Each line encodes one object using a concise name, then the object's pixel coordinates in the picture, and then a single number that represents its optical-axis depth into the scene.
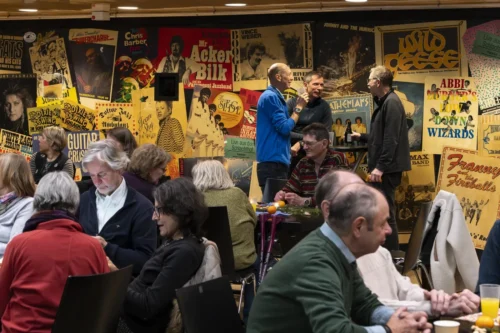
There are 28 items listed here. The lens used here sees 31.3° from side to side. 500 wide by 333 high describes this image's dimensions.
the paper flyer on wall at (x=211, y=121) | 10.45
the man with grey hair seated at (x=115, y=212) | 4.92
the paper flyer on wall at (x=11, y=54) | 11.21
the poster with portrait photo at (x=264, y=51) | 10.06
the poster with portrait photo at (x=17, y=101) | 11.19
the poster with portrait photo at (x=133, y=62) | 10.67
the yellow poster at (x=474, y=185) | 9.30
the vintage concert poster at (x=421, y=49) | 9.53
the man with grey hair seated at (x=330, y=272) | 2.86
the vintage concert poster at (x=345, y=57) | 9.79
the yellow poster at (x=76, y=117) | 10.97
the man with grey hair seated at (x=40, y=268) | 3.91
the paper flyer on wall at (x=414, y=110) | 9.70
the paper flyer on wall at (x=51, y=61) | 11.05
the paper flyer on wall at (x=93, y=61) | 10.86
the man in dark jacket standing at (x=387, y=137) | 8.57
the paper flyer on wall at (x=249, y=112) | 10.38
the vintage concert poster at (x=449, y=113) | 9.52
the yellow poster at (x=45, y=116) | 11.05
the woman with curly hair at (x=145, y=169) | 5.96
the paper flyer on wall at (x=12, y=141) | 11.23
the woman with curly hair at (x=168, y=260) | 4.16
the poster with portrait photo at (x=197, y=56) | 10.46
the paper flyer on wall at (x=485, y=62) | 9.39
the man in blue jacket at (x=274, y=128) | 8.49
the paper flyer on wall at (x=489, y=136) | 9.41
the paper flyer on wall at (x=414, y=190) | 9.64
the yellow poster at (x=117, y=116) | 10.77
